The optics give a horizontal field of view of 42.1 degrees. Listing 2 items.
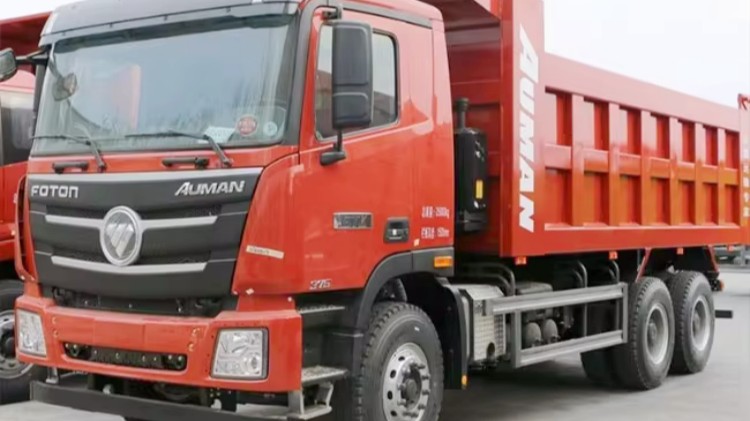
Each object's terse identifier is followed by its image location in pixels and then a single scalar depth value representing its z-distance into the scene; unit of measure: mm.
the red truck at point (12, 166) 7973
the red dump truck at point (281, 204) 4961
